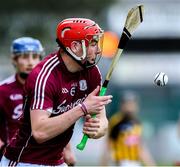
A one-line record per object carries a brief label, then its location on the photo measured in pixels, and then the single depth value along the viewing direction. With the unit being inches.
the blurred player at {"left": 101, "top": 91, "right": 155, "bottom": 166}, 1170.6
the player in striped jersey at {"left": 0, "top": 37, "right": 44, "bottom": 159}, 750.7
